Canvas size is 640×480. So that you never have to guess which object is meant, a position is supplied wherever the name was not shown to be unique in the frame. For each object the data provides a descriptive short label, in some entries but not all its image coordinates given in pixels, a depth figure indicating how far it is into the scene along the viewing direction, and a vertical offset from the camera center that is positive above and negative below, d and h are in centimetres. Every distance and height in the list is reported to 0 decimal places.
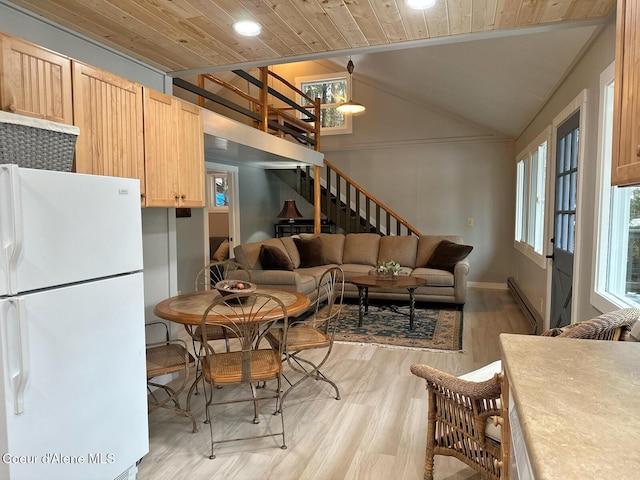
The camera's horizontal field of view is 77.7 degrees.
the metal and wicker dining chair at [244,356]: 225 -87
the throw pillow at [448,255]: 551 -53
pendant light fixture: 564 +159
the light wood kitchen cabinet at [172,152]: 250 +44
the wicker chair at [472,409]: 153 -81
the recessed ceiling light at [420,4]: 197 +107
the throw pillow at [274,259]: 493 -53
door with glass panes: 310 -1
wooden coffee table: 454 -77
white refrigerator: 140 -46
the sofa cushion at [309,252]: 585 -52
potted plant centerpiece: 488 -66
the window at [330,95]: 763 +240
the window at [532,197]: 447 +27
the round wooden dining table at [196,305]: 233 -58
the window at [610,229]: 223 -7
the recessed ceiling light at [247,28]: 220 +108
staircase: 696 +21
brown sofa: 490 -66
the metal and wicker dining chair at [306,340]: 271 -87
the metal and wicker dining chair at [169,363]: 236 -89
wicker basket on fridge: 148 +30
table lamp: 693 +10
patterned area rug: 404 -126
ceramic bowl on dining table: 254 -47
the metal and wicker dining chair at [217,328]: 293 -87
